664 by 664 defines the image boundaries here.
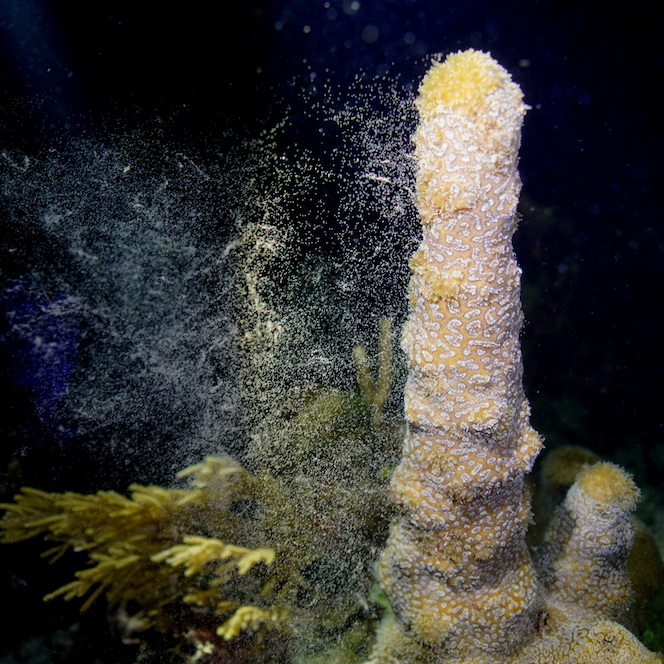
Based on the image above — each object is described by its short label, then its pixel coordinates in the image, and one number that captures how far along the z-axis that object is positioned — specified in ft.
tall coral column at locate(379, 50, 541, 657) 1.27
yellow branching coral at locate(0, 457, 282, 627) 1.82
